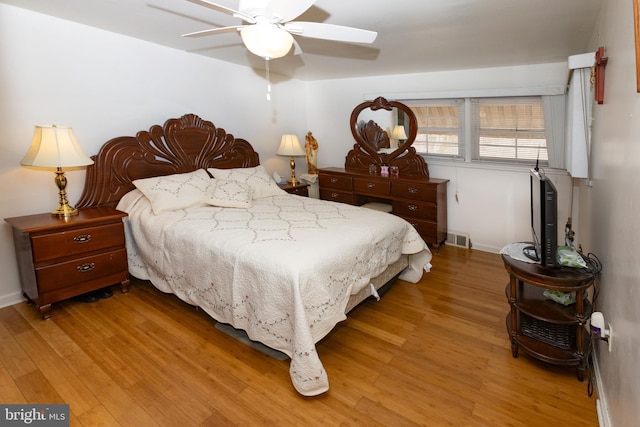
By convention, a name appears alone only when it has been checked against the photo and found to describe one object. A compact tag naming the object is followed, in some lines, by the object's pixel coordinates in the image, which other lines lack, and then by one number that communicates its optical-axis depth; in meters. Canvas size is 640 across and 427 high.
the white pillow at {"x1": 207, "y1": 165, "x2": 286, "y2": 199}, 3.77
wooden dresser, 4.01
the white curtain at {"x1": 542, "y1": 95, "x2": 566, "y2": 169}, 3.37
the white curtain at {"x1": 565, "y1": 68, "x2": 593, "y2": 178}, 2.30
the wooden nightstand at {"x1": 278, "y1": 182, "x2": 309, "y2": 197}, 4.37
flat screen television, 1.87
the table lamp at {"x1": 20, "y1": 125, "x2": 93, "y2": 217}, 2.64
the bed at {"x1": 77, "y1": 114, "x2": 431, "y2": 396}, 2.07
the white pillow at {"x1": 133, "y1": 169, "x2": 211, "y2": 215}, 3.15
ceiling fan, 1.72
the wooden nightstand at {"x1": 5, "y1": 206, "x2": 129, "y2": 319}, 2.61
